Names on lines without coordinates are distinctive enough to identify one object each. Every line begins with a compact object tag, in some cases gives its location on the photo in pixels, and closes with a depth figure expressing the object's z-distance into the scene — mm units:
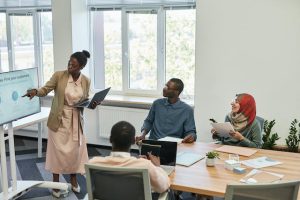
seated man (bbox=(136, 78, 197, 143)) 3371
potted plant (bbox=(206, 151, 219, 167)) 2598
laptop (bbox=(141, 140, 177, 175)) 2488
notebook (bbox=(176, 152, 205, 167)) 2635
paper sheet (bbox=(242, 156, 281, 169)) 2590
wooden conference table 2252
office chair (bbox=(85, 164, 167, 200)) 2006
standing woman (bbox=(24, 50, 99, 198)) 3629
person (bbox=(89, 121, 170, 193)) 2076
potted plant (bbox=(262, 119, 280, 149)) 4016
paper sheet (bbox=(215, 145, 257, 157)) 2848
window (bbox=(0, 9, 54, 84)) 5621
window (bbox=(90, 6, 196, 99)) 4859
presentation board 3271
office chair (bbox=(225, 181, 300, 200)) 1827
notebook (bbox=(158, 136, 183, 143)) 3136
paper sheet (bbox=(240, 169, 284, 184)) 2326
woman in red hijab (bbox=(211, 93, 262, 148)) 3139
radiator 4902
